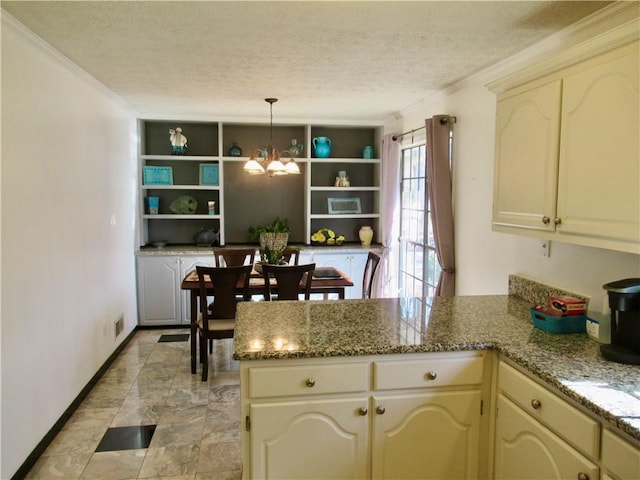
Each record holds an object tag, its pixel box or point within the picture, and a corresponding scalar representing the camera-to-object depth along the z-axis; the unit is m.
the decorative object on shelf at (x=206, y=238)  5.33
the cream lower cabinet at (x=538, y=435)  1.46
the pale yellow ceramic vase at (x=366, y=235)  5.62
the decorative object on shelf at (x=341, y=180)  5.69
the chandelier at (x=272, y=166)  4.05
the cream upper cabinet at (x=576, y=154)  1.61
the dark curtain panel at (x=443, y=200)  3.74
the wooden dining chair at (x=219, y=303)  3.50
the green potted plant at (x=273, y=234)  4.53
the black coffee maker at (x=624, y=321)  1.68
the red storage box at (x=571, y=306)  2.11
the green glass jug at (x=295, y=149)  5.49
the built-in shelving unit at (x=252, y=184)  5.44
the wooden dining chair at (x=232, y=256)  4.57
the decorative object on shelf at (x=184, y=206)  5.44
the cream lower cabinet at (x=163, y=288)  4.99
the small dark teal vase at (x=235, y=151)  5.40
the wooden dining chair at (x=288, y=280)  3.46
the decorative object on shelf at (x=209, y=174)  5.46
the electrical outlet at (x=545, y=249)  2.55
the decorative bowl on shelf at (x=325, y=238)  5.57
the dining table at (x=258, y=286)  3.74
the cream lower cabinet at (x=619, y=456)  1.28
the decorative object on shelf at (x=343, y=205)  5.83
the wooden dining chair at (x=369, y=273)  4.17
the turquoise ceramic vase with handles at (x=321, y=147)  5.51
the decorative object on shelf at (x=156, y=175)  5.25
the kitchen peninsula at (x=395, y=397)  1.83
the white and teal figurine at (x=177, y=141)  5.23
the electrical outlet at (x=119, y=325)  4.18
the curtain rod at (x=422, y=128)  3.68
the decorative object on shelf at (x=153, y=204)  5.30
